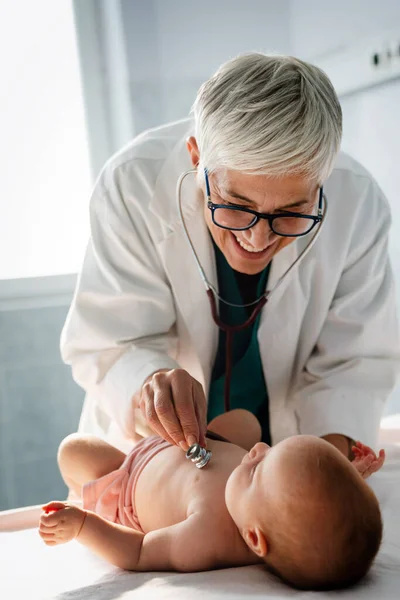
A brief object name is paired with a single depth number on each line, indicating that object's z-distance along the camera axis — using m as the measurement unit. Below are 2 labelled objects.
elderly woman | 1.66
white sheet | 1.00
